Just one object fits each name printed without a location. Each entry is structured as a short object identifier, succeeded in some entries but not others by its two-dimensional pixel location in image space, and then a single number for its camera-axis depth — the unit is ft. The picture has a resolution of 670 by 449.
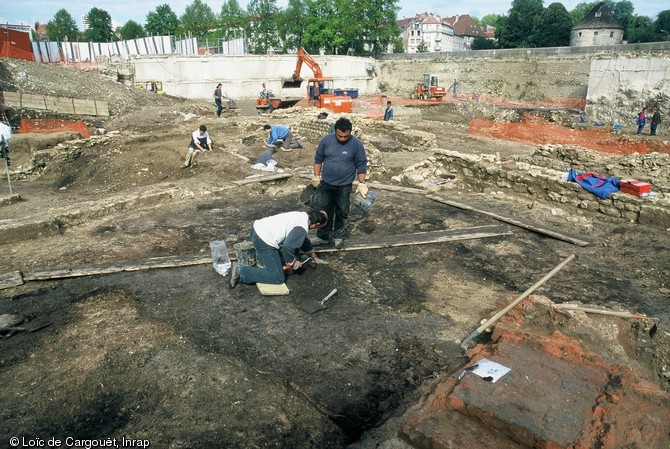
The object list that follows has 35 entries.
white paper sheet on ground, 11.15
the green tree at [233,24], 189.31
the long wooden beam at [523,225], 22.90
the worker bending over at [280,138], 44.96
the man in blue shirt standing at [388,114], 64.39
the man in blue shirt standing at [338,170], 21.27
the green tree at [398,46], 207.31
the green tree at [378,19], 160.15
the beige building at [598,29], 164.14
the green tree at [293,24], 169.58
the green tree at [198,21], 207.92
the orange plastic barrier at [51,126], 54.68
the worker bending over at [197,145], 40.68
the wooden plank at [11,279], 18.69
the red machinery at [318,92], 74.13
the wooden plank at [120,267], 19.38
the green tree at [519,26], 175.42
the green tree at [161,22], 238.27
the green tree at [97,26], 227.81
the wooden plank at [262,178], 34.06
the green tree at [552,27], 169.78
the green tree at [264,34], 179.73
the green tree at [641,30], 172.24
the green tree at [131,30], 230.27
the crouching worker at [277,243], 17.53
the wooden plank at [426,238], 22.50
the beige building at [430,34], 295.89
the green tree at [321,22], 159.94
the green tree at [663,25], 166.20
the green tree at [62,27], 250.82
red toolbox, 26.45
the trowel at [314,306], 16.66
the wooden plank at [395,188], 31.55
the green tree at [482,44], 215.72
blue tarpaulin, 26.76
